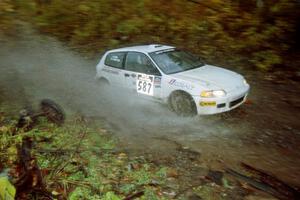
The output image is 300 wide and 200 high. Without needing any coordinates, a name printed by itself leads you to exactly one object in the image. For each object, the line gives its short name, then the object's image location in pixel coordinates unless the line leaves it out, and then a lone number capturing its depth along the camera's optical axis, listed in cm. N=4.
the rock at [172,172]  620
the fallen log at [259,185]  551
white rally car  798
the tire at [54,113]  811
